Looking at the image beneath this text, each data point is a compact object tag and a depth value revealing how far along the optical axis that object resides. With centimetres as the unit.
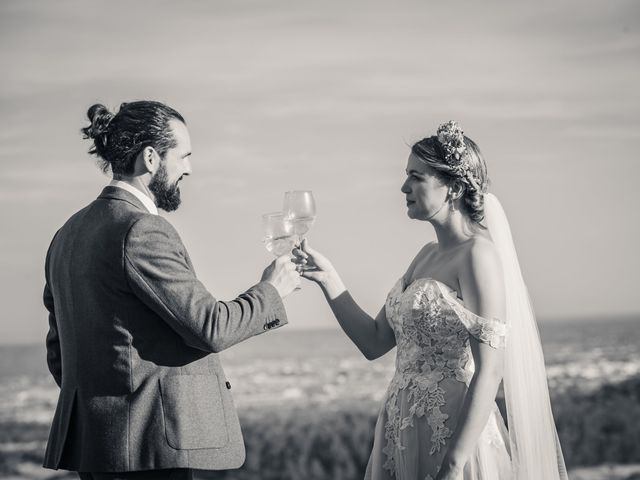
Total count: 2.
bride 336
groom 291
